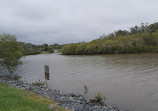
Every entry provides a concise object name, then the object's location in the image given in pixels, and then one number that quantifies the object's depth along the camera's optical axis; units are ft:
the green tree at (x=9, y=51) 84.94
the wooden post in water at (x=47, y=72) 68.55
